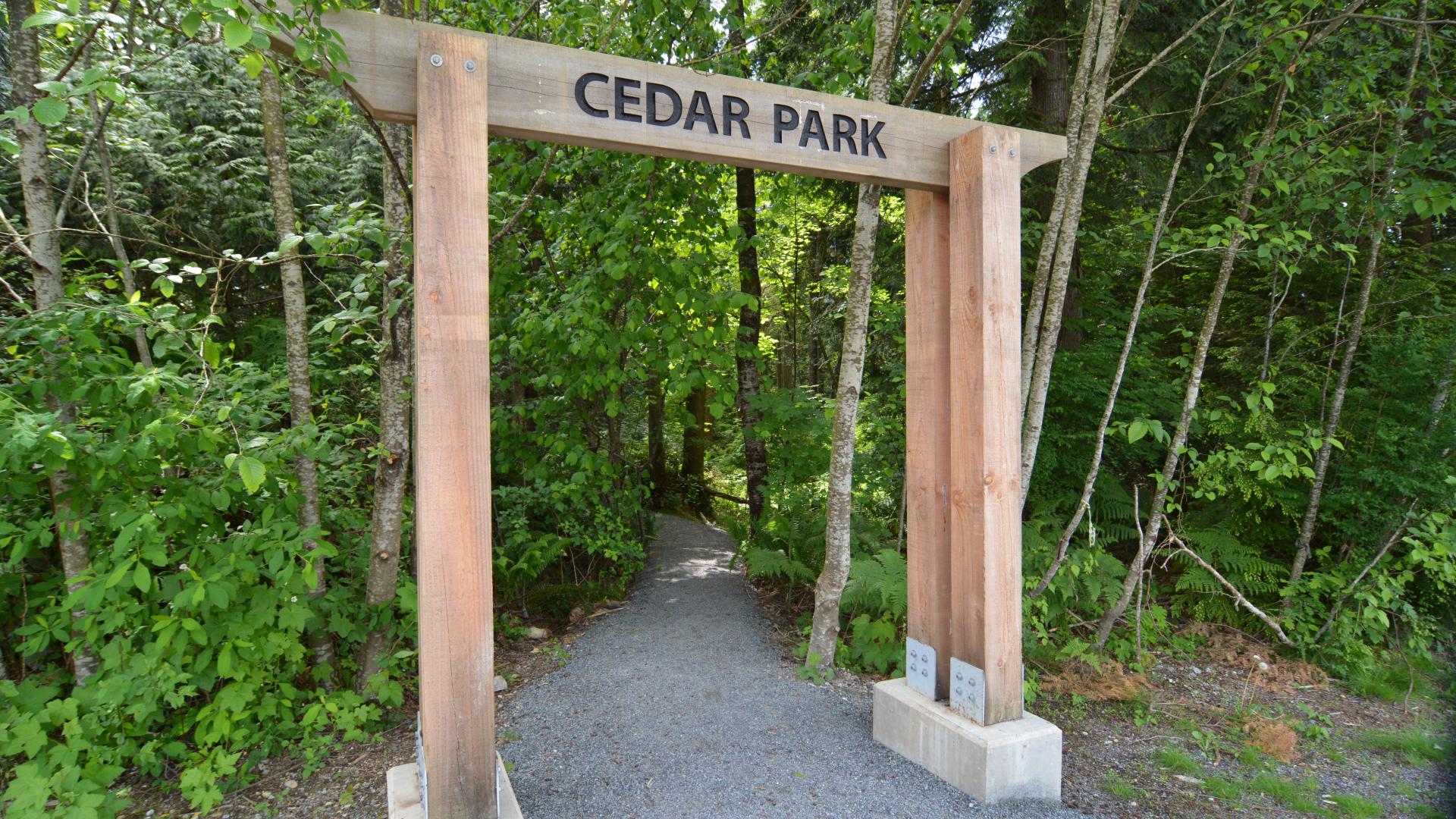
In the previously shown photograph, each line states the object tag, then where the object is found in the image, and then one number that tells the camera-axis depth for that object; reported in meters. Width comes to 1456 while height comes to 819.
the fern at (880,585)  4.59
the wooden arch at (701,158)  2.35
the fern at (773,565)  5.54
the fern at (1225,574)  5.52
